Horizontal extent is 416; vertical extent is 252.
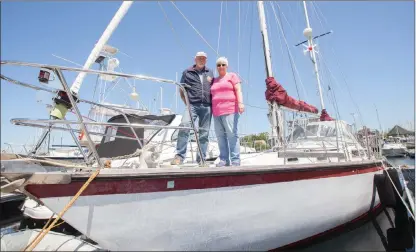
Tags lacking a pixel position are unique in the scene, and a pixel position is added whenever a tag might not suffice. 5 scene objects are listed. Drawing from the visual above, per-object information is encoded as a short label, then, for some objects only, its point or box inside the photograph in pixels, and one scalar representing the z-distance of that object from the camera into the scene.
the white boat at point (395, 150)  36.19
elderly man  3.70
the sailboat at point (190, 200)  2.25
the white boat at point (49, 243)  2.97
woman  3.53
